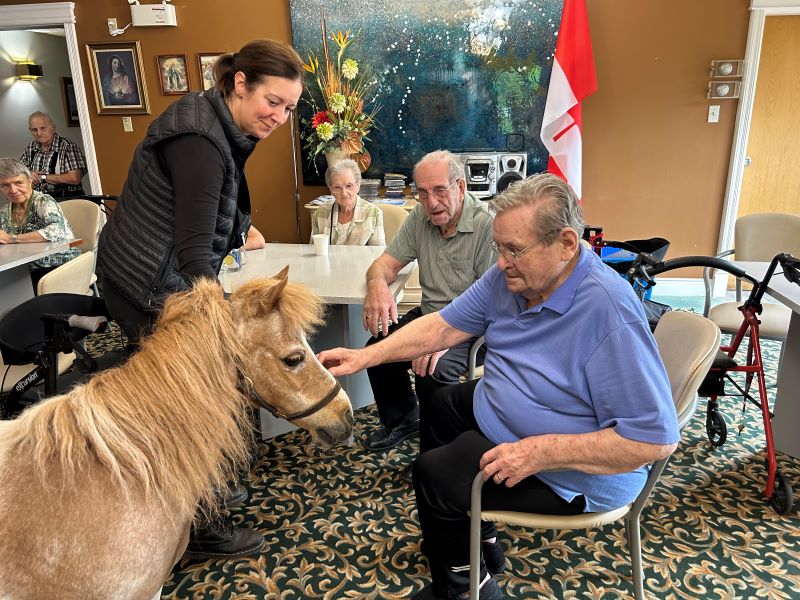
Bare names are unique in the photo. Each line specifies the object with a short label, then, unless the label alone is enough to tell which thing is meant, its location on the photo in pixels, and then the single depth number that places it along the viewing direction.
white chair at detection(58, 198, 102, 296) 3.75
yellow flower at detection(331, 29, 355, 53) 4.33
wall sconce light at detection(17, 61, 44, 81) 6.62
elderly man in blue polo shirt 1.15
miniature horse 0.92
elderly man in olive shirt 2.08
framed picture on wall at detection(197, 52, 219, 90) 4.55
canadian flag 4.08
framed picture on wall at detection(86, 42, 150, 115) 4.61
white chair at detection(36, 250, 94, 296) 2.21
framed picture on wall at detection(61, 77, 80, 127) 6.98
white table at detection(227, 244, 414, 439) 2.21
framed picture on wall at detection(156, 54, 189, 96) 4.59
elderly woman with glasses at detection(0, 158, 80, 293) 3.16
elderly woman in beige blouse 3.07
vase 4.25
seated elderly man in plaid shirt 4.80
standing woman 1.38
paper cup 2.76
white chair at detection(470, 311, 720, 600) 1.27
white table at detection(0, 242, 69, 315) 2.85
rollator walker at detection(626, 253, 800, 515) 1.95
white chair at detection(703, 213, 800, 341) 2.70
